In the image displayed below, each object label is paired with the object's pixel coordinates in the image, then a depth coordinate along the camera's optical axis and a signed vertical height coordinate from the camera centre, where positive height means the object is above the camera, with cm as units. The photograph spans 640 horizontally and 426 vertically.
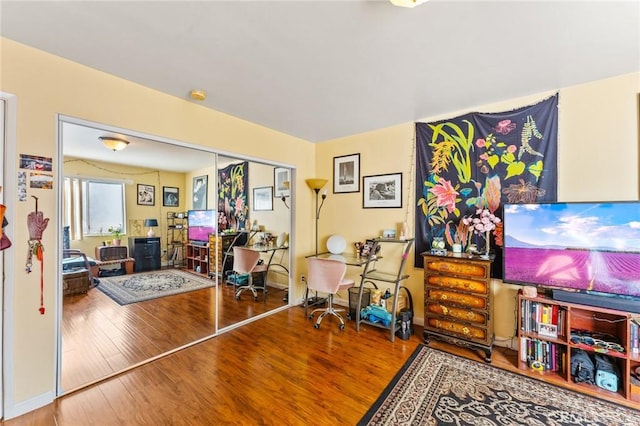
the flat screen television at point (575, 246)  200 -29
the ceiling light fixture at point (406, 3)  133 +110
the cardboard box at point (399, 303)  322 -115
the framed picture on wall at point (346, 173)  386 +60
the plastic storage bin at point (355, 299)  345 -118
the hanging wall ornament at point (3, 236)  173 -16
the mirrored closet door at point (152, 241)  219 -33
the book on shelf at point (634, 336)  193 -93
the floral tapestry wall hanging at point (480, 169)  253 +47
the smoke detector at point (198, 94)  247 +114
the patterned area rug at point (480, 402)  173 -141
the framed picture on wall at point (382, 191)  346 +29
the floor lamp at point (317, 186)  403 +43
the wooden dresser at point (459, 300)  248 -90
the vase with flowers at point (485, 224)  265 -12
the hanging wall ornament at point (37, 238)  183 -19
